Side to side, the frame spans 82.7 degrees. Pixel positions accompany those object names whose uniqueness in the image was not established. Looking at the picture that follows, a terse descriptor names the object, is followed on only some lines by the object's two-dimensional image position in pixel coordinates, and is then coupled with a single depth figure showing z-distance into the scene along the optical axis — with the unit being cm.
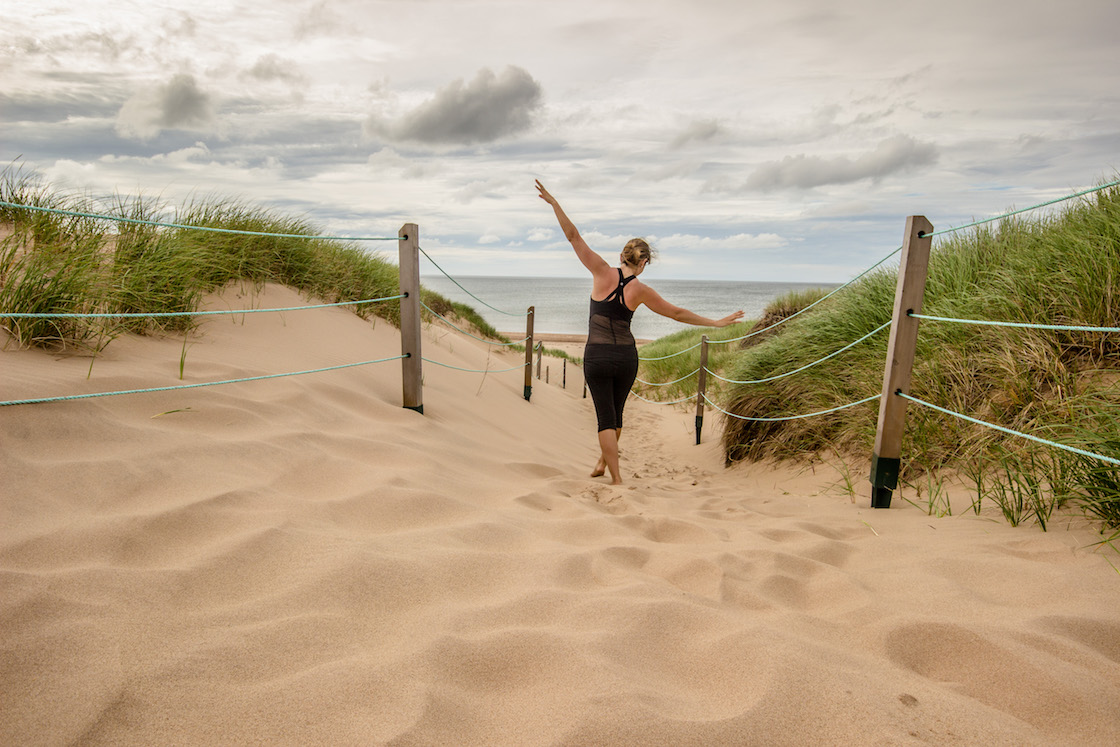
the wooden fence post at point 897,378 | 368
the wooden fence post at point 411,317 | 468
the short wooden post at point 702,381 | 816
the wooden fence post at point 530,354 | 858
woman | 448
